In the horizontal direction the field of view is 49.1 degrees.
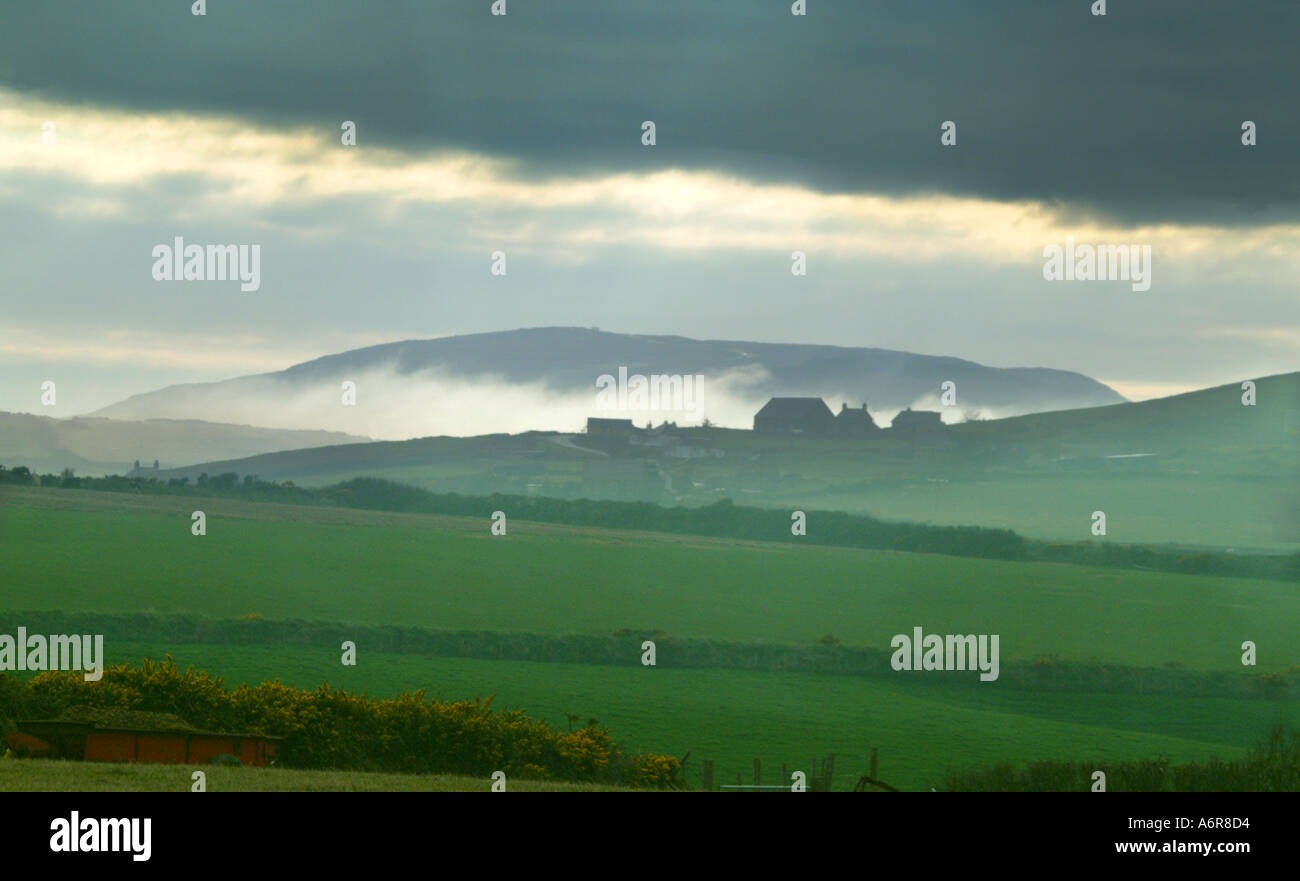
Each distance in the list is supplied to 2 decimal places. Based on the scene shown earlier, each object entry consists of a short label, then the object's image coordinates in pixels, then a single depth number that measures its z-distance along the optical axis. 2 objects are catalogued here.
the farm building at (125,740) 31.89
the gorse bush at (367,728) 37.41
